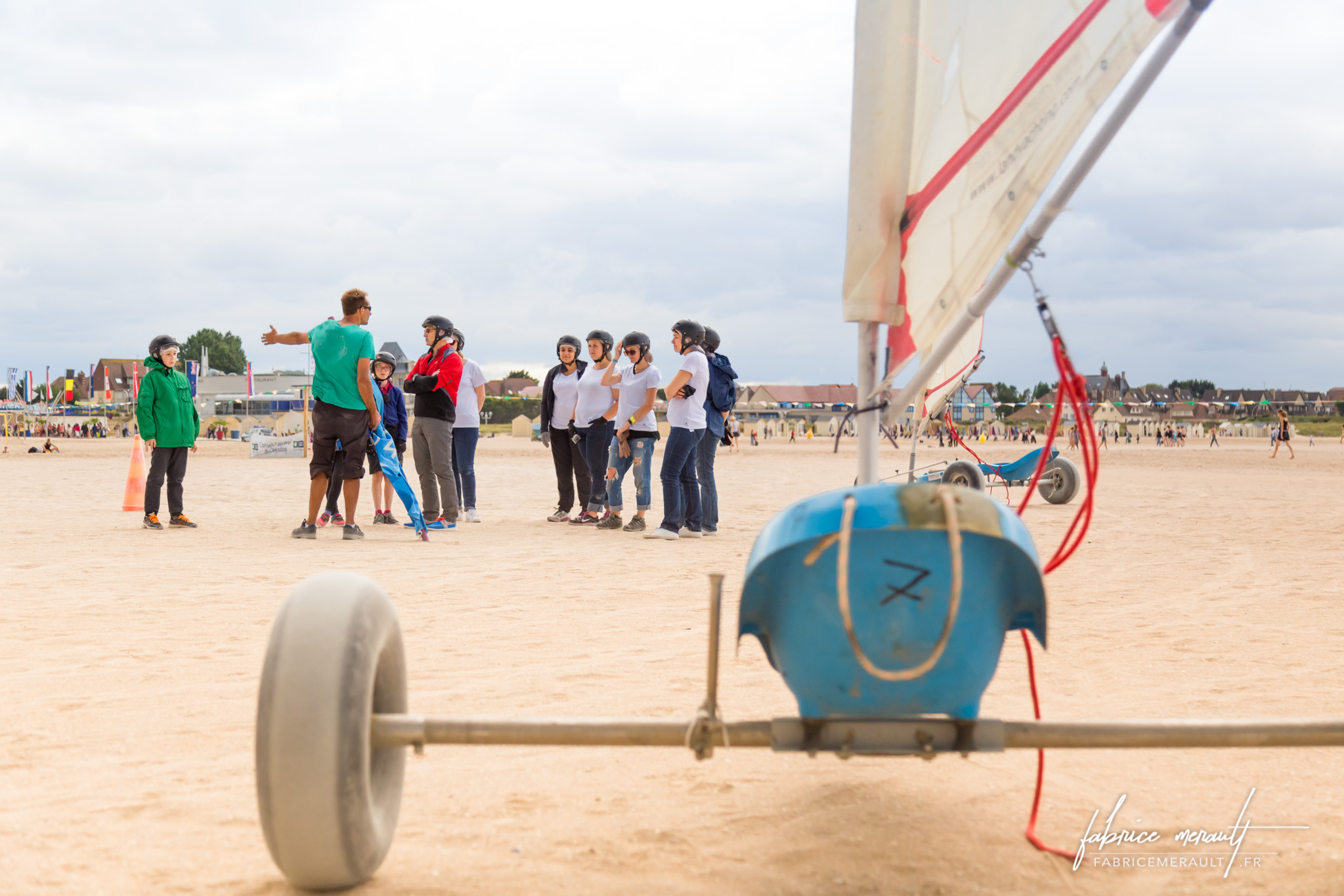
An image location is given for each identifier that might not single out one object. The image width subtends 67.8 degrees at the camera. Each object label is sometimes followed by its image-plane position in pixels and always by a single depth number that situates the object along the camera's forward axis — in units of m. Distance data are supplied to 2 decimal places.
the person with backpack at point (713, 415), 9.09
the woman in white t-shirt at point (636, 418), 9.02
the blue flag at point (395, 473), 8.33
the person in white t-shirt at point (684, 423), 8.38
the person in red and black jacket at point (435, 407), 9.03
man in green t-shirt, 7.73
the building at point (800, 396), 133.50
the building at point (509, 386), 141.21
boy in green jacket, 8.98
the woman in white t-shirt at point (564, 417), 10.05
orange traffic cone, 11.06
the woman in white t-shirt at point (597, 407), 9.60
